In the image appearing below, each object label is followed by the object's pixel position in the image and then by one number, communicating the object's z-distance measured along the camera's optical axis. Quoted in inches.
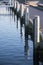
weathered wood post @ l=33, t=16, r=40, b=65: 426.6
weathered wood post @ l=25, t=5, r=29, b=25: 719.7
